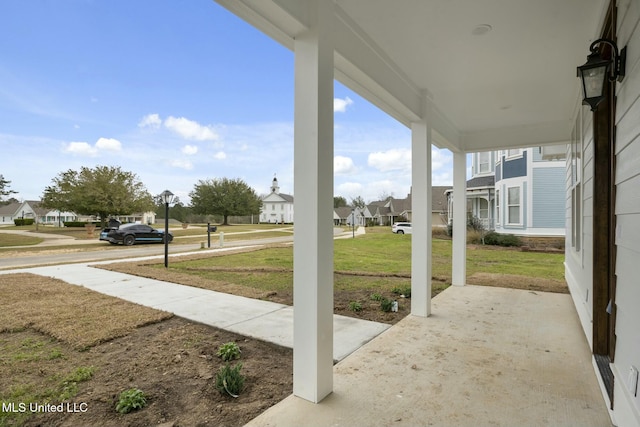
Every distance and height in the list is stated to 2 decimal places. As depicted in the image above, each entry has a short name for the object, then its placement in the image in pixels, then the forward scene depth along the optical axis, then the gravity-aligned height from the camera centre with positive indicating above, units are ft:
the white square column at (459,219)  20.58 -0.51
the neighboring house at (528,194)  40.55 +2.24
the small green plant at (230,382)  7.86 -4.20
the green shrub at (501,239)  42.84 -3.83
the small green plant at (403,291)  18.23 -4.68
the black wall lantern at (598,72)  6.14 +2.83
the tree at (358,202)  158.74 +4.51
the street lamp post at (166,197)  32.15 +1.41
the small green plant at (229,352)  10.03 -4.42
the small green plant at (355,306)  15.25 -4.55
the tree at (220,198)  122.93 +5.08
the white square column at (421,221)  14.16 -0.44
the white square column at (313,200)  7.19 +0.26
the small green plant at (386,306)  15.14 -4.43
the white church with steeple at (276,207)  172.86 +2.22
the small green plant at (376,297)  17.04 -4.57
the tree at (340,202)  168.96 +4.92
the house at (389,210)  126.62 +0.49
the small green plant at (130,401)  7.19 -4.31
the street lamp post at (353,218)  65.70 -1.43
